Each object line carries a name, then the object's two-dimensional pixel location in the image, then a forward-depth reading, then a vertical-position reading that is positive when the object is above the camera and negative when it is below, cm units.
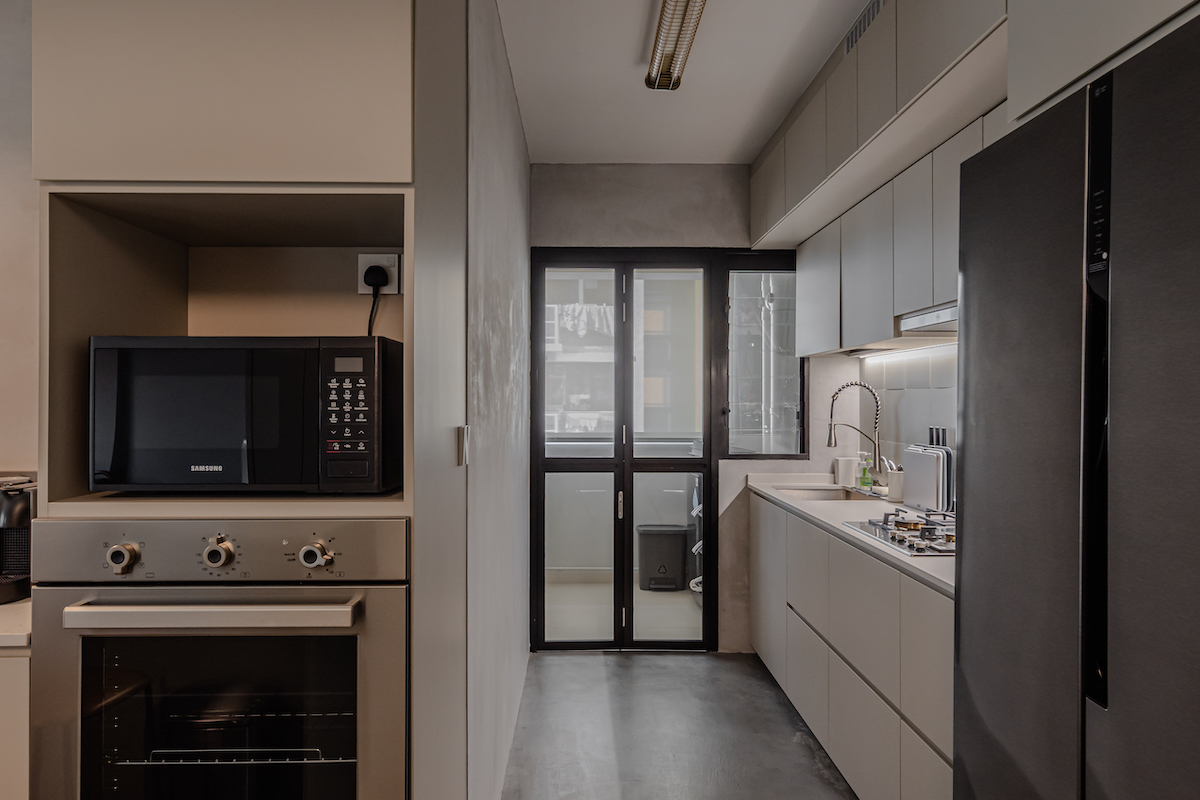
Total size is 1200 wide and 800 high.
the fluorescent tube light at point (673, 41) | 191 +123
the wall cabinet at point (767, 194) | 290 +103
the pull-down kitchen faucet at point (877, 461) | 305 -29
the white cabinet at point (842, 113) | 206 +100
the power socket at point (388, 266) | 142 +31
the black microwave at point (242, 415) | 111 -3
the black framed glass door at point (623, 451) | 345 -28
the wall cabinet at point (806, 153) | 236 +102
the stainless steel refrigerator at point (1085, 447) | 77 -7
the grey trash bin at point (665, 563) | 350 -91
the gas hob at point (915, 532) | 182 -42
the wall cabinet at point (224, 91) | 107 +53
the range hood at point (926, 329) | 194 +25
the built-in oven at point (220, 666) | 105 -46
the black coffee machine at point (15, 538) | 134 -32
